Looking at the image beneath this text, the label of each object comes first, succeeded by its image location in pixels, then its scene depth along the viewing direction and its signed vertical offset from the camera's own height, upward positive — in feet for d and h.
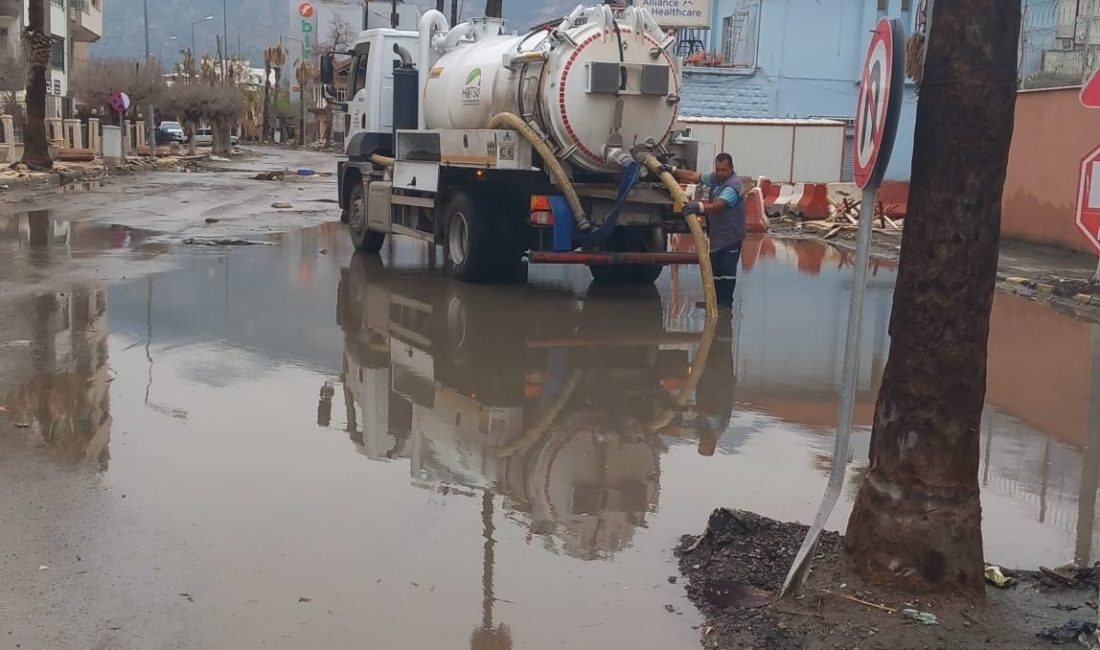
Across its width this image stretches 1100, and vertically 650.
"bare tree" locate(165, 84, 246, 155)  193.98 -1.04
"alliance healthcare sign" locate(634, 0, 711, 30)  117.60 +10.46
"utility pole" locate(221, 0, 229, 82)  316.09 +10.41
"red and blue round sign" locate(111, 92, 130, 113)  150.41 -0.79
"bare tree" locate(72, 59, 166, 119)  178.20 +1.81
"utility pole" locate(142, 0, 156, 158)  171.34 -4.28
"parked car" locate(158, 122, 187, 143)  240.94 -6.35
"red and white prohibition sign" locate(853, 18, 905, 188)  14.33 +0.34
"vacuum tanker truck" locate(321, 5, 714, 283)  41.52 -1.14
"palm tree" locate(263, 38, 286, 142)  331.86 +10.83
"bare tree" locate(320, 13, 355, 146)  303.68 +19.12
